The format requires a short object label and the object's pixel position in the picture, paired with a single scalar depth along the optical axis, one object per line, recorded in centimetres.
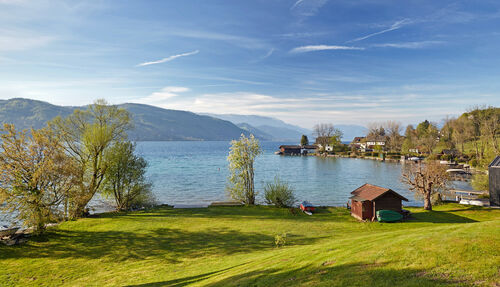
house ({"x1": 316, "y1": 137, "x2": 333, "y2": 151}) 17694
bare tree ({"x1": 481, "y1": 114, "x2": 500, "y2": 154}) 8534
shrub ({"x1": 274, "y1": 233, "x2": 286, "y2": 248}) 2150
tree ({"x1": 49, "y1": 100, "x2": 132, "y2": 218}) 3534
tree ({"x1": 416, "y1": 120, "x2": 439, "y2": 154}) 12706
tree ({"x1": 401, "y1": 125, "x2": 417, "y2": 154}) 13375
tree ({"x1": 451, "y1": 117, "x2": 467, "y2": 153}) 11381
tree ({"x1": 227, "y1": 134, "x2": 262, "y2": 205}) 4503
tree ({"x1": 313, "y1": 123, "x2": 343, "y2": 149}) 18100
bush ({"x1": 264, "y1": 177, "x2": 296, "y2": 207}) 4209
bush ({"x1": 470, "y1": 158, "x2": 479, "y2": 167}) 9034
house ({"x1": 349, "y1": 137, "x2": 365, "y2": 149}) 17894
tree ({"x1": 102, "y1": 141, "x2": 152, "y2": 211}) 3846
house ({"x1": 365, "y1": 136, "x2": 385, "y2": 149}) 16371
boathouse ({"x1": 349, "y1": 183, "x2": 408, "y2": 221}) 3278
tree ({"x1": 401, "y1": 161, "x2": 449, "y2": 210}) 3766
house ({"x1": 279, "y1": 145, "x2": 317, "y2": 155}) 18712
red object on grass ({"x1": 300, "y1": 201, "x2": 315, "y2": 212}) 3816
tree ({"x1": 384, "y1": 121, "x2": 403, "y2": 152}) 14938
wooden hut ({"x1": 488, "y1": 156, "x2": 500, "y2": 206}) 3751
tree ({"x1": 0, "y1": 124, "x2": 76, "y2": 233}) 2395
